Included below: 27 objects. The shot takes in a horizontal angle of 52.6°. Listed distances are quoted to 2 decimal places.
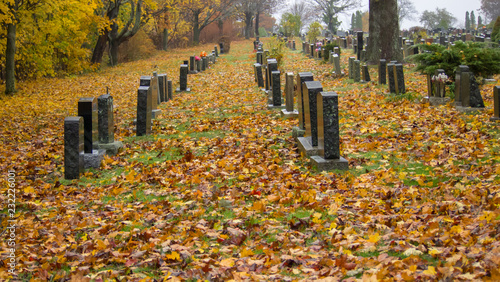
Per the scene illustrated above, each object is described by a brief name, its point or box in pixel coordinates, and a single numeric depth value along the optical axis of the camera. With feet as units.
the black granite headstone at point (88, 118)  30.40
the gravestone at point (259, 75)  62.95
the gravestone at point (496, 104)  32.76
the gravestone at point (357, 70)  61.05
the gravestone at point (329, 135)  26.76
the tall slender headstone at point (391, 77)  48.78
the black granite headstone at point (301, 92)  32.07
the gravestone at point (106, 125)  33.24
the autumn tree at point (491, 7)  248.52
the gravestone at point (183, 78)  65.00
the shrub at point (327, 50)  87.52
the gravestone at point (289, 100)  40.91
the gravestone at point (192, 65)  87.15
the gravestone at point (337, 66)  68.00
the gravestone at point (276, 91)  46.27
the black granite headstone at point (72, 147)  27.99
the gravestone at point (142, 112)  39.06
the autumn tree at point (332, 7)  251.19
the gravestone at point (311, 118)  29.11
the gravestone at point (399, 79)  47.50
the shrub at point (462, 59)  44.21
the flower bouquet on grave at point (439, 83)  41.14
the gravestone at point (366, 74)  60.70
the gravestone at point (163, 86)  54.85
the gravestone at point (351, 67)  64.08
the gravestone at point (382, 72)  55.52
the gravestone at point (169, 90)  58.65
